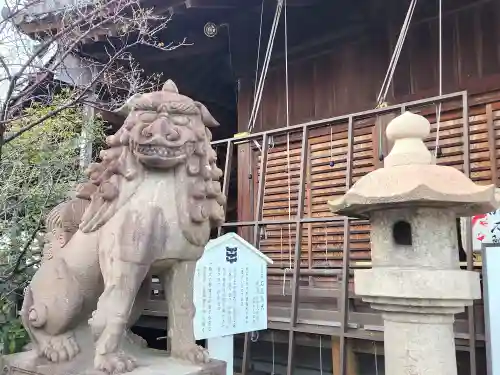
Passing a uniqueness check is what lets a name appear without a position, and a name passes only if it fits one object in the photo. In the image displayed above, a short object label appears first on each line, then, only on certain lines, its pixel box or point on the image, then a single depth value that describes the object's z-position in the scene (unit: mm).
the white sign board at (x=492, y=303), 3871
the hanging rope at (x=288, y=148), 6665
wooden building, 5191
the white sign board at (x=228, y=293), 4234
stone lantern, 2822
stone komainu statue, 2314
